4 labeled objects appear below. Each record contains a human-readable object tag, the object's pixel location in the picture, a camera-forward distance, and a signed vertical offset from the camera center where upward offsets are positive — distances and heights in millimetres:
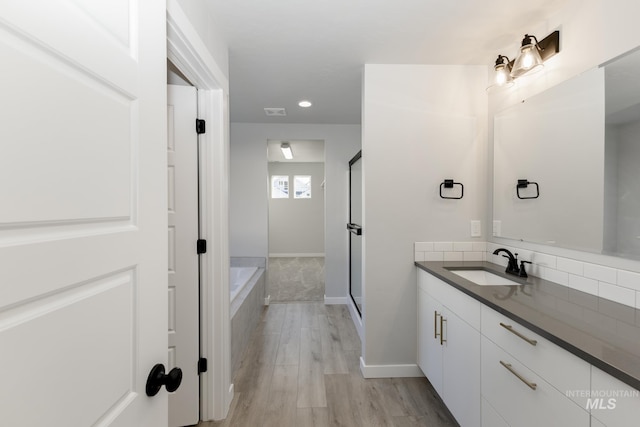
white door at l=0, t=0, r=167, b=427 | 455 -3
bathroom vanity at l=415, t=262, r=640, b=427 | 884 -531
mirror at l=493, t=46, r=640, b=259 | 1317 +260
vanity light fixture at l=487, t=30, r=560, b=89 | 1725 +922
